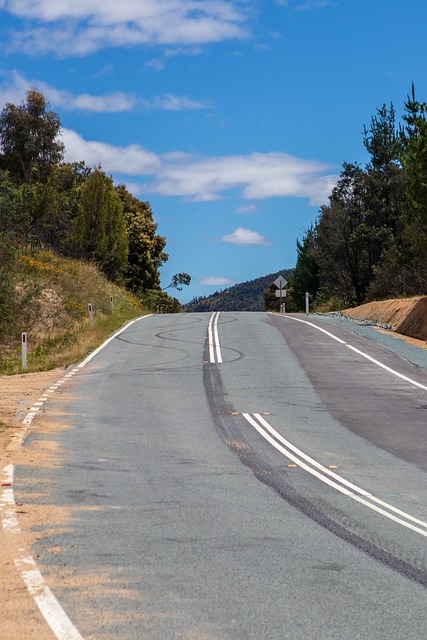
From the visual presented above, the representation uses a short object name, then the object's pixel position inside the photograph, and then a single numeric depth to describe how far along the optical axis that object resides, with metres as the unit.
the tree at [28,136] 62.16
